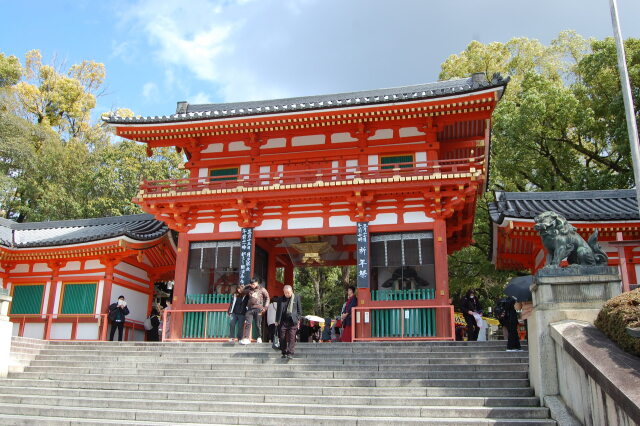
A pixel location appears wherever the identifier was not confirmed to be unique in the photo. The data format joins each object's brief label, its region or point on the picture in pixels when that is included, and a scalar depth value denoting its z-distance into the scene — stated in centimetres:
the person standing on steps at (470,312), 1427
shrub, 579
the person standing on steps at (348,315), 1402
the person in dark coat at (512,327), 1036
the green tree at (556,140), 2191
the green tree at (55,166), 2712
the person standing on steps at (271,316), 1370
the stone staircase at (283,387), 764
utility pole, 1109
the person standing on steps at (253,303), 1205
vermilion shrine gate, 1466
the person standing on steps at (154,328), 1791
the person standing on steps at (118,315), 1594
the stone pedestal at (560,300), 731
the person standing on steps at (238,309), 1252
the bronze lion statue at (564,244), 782
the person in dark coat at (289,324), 1069
